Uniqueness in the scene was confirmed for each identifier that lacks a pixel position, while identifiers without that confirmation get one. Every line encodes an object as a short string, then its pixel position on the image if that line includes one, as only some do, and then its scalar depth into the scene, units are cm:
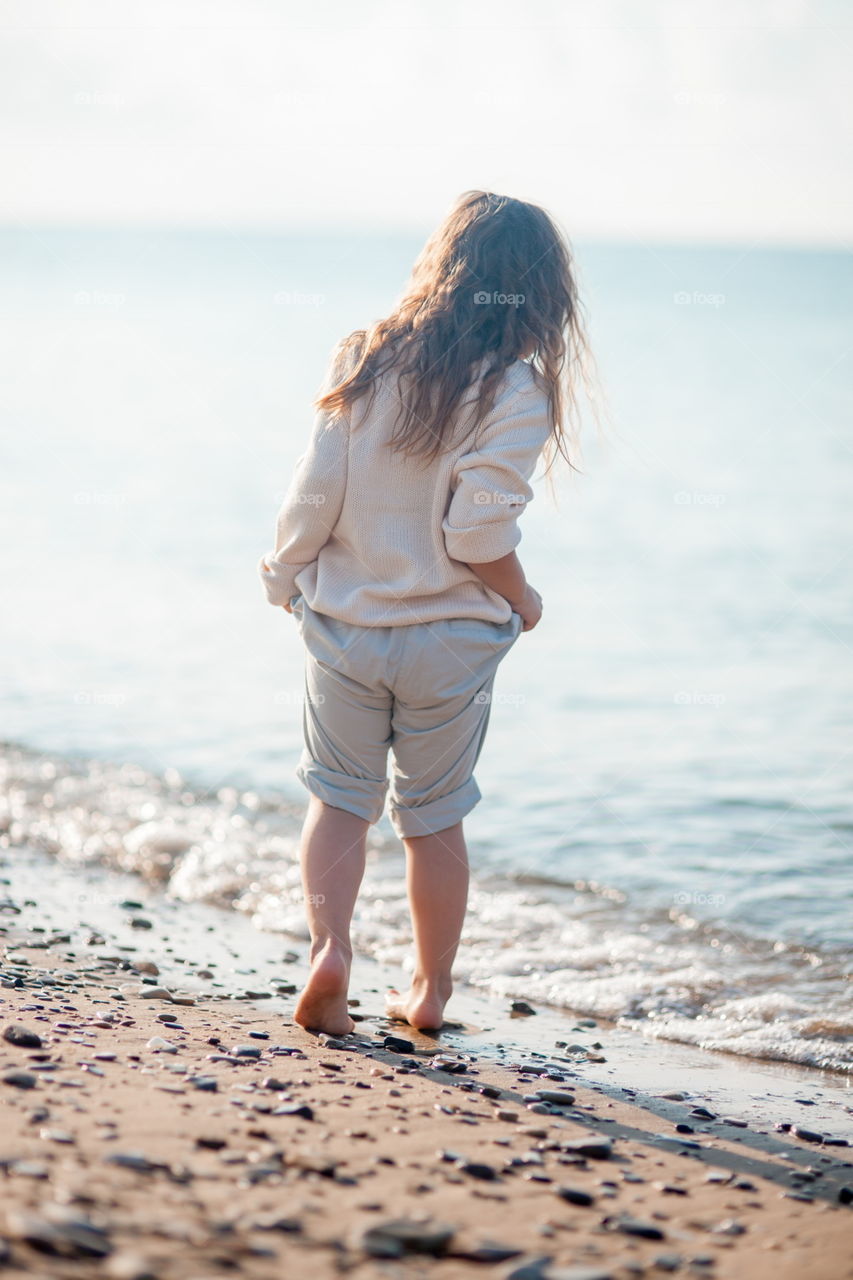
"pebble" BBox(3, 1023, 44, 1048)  269
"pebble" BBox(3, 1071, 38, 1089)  239
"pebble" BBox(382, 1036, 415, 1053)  317
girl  298
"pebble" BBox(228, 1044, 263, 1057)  287
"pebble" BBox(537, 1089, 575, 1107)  289
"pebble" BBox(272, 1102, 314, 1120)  244
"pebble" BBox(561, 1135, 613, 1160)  249
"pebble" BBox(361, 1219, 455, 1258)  188
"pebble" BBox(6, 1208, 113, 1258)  173
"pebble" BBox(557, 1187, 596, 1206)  220
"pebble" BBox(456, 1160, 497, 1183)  226
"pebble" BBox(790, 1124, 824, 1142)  287
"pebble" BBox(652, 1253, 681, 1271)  196
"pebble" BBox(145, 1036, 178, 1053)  285
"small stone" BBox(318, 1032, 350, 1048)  311
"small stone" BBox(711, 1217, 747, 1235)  215
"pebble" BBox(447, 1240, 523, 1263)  191
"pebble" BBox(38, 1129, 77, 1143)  213
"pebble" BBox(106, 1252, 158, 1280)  169
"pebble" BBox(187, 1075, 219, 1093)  256
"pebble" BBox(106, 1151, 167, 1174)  205
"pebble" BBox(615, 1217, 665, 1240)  208
